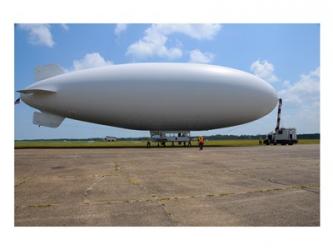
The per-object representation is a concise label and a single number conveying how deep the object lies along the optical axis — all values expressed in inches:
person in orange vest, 1036.3
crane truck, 1598.2
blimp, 1118.4
